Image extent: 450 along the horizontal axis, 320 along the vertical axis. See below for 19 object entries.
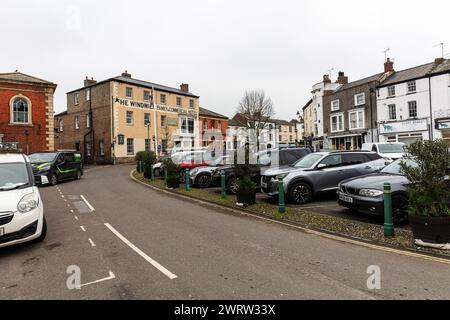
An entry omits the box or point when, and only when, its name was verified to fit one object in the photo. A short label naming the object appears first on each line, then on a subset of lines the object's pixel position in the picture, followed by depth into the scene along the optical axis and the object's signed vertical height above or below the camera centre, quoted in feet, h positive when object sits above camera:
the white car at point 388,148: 58.32 +2.37
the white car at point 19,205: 17.40 -2.16
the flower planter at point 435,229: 18.34 -4.12
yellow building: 121.39 +20.10
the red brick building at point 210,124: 159.69 +21.81
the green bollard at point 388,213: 21.13 -3.61
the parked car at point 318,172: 33.42 -1.15
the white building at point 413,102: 91.51 +18.27
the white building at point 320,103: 139.03 +26.91
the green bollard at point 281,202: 29.12 -3.69
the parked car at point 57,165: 56.69 +0.50
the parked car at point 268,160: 40.93 +0.38
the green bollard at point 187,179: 46.36 -2.22
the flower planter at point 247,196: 32.81 -3.48
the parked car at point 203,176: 49.67 -1.85
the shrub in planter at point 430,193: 18.40 -2.03
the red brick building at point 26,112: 82.02 +15.41
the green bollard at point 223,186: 38.32 -2.74
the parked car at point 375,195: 24.14 -2.76
